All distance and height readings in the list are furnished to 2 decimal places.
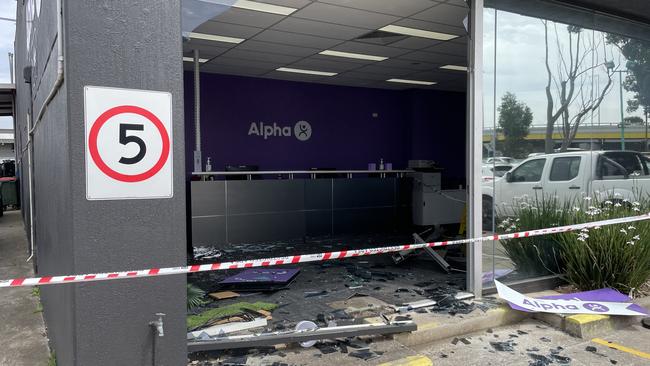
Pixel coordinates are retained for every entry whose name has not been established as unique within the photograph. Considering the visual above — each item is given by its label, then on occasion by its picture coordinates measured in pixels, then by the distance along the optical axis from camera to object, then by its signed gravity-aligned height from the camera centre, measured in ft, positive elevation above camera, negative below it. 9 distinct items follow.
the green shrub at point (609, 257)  16.83 -3.36
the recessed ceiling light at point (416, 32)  23.99 +6.66
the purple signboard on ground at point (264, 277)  18.18 -4.41
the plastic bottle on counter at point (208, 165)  32.53 -0.03
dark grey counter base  28.89 -2.92
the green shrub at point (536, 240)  17.46 -2.85
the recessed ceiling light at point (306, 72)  33.94 +6.63
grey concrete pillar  7.39 -0.84
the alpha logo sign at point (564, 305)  15.19 -4.63
